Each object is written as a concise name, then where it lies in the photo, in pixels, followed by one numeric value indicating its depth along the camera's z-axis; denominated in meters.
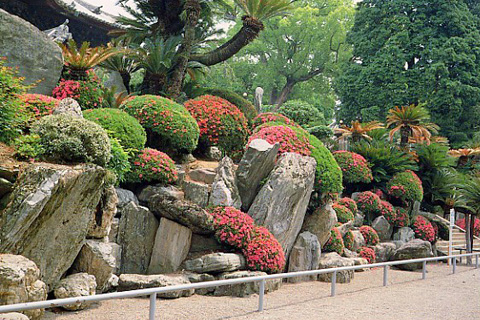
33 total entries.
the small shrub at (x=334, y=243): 14.37
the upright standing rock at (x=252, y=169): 12.32
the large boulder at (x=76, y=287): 7.52
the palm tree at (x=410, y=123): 23.02
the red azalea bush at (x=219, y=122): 14.34
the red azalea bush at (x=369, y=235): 17.89
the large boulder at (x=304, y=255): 12.47
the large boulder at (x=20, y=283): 5.94
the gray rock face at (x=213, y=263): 9.98
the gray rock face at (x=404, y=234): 20.07
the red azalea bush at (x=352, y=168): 19.50
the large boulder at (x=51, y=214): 6.88
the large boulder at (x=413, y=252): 16.84
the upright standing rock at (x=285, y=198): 12.03
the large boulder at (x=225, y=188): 11.46
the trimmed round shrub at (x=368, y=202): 19.38
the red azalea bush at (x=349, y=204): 18.45
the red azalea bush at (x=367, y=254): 16.41
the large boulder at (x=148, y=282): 8.95
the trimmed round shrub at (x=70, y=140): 8.12
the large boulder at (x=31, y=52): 12.36
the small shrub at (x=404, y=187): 20.89
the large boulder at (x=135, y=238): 10.09
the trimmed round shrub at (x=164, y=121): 12.65
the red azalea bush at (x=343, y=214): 16.66
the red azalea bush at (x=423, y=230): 21.08
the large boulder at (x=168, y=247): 10.14
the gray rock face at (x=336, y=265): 12.92
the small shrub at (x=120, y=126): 11.08
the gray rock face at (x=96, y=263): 8.29
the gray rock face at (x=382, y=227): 19.42
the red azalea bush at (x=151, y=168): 11.03
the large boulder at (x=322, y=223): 13.61
